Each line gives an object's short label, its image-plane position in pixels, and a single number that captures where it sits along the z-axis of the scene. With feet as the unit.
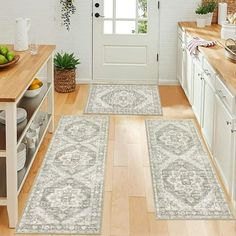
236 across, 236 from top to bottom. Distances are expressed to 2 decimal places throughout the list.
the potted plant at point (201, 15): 17.30
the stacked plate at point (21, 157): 10.32
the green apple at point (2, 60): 10.82
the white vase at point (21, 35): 12.75
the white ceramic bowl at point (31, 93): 12.40
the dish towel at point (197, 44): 14.02
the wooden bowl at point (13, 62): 10.80
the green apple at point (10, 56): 11.05
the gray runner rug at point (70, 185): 9.33
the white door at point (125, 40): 18.78
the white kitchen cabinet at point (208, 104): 11.89
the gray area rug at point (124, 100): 16.16
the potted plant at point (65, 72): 17.70
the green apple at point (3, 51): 11.02
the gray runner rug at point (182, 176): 9.86
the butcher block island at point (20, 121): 8.95
